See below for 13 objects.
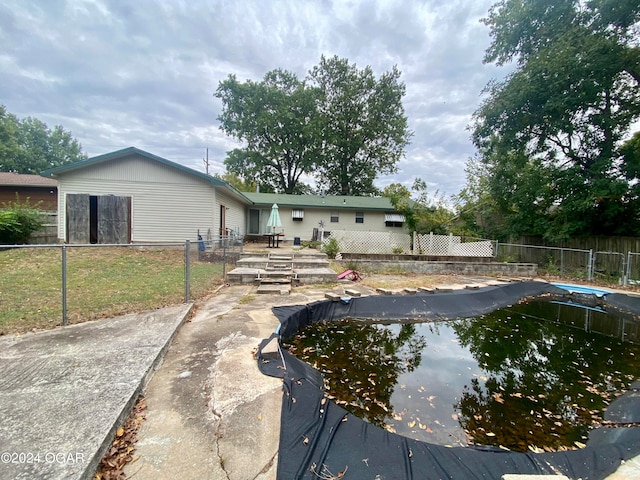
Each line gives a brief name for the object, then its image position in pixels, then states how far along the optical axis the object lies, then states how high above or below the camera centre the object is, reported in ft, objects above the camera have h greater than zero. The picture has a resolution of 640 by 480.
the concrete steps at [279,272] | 24.03 -4.03
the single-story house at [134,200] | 35.40 +3.24
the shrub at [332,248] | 37.19 -2.37
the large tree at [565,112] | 29.27 +15.72
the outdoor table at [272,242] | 45.18 -2.40
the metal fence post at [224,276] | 24.62 -4.56
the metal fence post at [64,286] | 12.19 -2.97
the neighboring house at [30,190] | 51.38 +5.81
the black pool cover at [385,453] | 5.69 -4.95
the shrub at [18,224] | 30.32 -0.50
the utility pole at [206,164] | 92.58 +21.48
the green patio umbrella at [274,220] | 41.98 +1.36
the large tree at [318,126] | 82.53 +32.80
